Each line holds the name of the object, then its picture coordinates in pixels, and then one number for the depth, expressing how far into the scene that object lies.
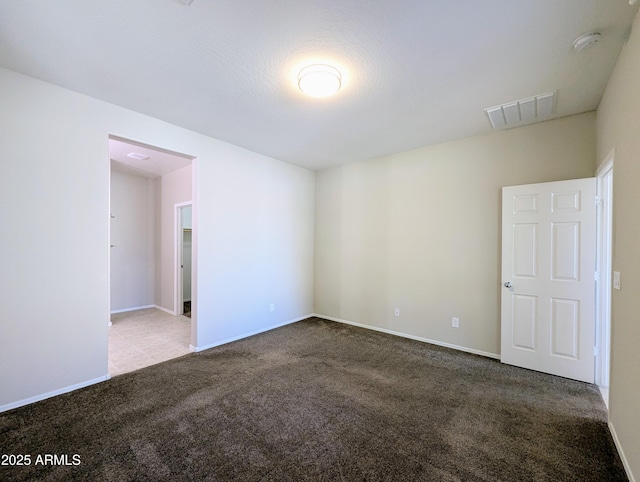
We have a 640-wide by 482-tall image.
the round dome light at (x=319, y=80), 2.18
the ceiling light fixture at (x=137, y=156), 4.59
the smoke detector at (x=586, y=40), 1.83
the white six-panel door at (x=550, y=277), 2.82
